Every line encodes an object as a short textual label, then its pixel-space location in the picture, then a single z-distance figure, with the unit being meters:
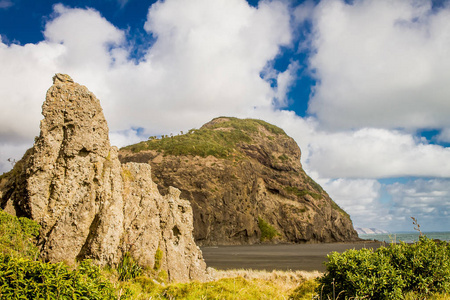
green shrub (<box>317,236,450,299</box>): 9.82
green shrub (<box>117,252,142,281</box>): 14.10
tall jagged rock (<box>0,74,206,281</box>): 14.02
